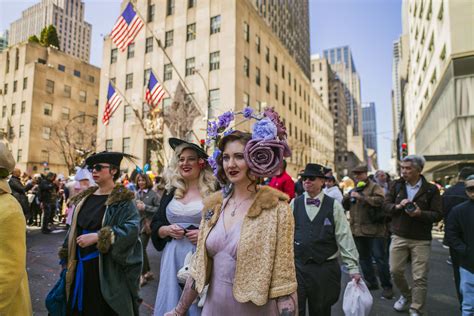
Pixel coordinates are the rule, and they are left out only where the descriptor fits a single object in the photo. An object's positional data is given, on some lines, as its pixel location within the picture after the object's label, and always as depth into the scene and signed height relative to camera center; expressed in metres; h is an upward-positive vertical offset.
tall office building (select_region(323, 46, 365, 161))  186.38 +49.33
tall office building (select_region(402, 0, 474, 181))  16.05 +6.04
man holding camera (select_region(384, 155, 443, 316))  4.64 -0.72
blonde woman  3.18 -0.38
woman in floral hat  1.87 -0.38
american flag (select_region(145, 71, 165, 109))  19.48 +5.49
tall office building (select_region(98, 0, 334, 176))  27.64 +11.13
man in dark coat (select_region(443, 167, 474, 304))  5.46 -0.23
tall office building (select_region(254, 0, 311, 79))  53.12 +31.18
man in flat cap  6.18 -0.92
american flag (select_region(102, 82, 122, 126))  20.45 +4.91
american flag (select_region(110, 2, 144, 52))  17.20 +8.48
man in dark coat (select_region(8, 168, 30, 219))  8.21 -0.37
